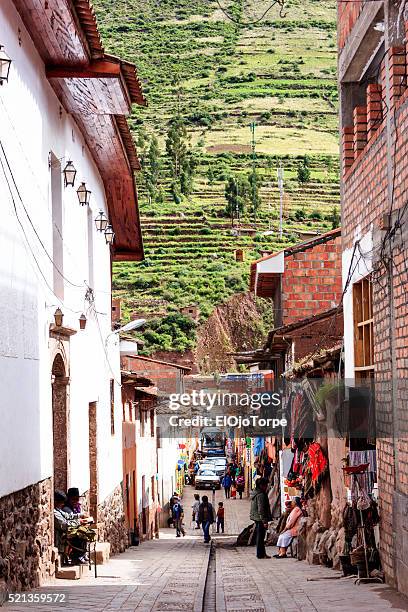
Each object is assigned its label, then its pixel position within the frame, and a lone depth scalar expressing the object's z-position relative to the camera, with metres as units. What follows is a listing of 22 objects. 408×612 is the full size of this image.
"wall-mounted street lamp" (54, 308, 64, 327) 13.80
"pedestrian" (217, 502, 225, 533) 34.84
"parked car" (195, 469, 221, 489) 52.78
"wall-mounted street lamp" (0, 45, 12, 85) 9.51
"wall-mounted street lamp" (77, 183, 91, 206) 16.48
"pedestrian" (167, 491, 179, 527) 36.62
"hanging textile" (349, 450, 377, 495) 12.59
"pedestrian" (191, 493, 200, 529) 36.41
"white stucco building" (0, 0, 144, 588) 10.84
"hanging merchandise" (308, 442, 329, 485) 16.73
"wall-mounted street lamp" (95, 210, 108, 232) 19.77
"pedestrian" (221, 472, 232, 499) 48.41
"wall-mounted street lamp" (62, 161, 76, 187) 15.26
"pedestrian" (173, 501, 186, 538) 34.09
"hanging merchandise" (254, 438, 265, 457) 38.76
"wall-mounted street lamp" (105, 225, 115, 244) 21.10
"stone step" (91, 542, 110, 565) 17.01
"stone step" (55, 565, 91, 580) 13.77
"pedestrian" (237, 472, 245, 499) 48.55
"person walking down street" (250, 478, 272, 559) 18.92
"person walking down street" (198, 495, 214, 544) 28.02
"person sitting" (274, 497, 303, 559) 18.86
